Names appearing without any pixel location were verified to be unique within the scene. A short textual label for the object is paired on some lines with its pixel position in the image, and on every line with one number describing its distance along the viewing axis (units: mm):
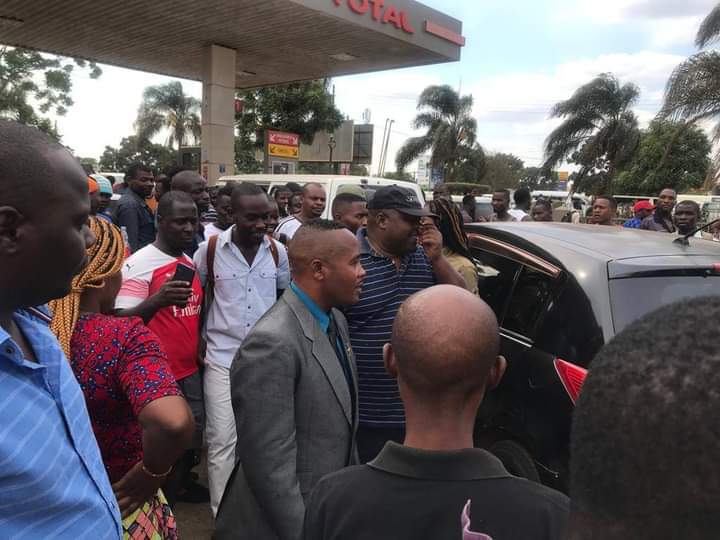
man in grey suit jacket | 1872
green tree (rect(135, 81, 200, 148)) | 45781
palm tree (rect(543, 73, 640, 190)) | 24344
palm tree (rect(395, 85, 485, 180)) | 33688
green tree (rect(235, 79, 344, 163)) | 21172
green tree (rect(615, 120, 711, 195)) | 35562
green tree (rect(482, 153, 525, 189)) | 57772
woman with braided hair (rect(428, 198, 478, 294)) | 3506
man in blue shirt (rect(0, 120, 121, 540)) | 1008
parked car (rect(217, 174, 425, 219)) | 8211
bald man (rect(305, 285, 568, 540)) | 1133
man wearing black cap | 2645
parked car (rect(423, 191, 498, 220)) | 13262
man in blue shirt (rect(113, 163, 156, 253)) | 5188
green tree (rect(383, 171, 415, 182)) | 37406
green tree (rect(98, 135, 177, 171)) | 49656
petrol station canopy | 12461
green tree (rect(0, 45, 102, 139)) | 27125
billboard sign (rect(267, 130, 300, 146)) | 18453
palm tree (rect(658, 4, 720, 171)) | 15562
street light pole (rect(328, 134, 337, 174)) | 26433
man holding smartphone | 2977
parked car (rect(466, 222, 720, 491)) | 2570
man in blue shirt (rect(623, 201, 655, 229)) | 8314
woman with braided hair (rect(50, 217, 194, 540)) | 1527
